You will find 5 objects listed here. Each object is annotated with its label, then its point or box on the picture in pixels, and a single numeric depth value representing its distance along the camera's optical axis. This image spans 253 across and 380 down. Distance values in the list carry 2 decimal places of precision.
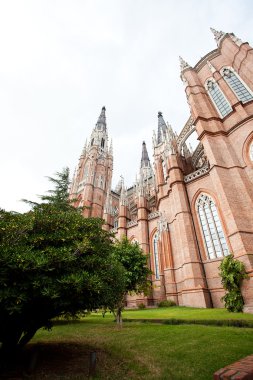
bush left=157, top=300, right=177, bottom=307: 18.67
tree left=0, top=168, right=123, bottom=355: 4.86
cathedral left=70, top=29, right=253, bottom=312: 15.90
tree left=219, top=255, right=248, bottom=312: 12.84
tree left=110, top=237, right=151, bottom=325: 14.40
